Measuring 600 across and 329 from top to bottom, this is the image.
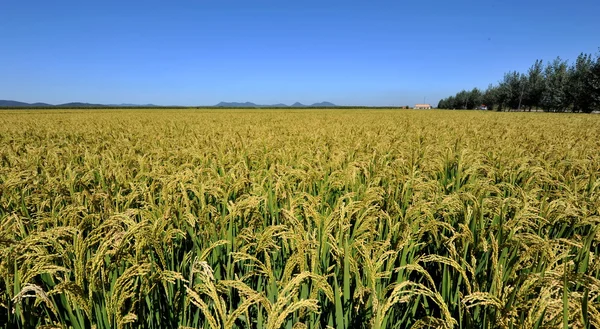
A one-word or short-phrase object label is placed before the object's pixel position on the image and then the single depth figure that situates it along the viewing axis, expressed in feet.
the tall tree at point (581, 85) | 200.44
